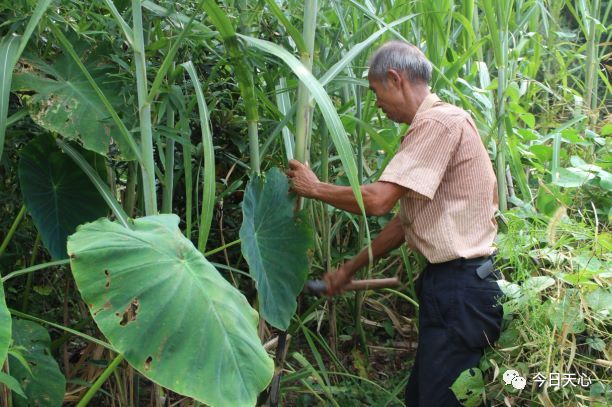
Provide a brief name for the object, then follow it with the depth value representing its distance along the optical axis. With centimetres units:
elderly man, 225
